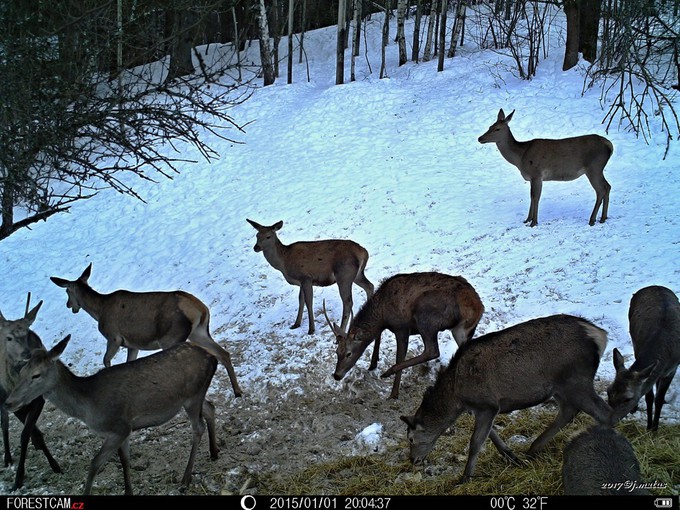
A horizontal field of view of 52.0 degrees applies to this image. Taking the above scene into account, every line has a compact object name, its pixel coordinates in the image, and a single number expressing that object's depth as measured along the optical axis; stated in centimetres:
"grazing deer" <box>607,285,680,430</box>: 627
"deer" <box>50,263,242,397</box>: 828
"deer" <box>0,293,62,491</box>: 673
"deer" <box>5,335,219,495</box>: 624
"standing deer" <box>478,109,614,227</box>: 1212
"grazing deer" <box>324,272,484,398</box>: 793
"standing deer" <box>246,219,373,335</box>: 988
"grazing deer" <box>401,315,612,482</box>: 619
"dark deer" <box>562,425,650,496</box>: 506
